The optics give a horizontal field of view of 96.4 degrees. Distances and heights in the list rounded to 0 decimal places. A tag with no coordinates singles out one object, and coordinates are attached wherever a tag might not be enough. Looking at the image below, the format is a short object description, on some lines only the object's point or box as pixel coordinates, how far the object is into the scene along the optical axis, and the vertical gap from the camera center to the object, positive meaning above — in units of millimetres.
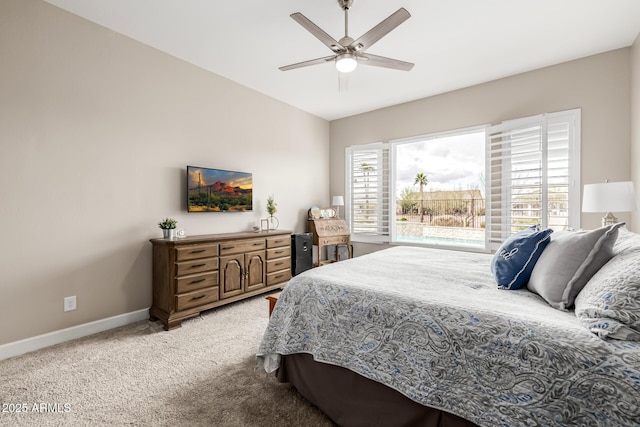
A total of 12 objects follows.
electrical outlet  2594 -876
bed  956 -578
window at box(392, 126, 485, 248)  4469 +346
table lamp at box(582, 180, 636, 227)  2367 +99
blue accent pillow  1628 -300
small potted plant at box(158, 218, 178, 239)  3051 -217
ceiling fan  2037 +1302
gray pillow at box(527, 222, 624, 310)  1311 -265
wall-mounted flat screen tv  3453 +231
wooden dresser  2887 -722
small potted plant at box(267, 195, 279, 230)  4395 -46
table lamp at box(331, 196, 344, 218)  5176 +130
